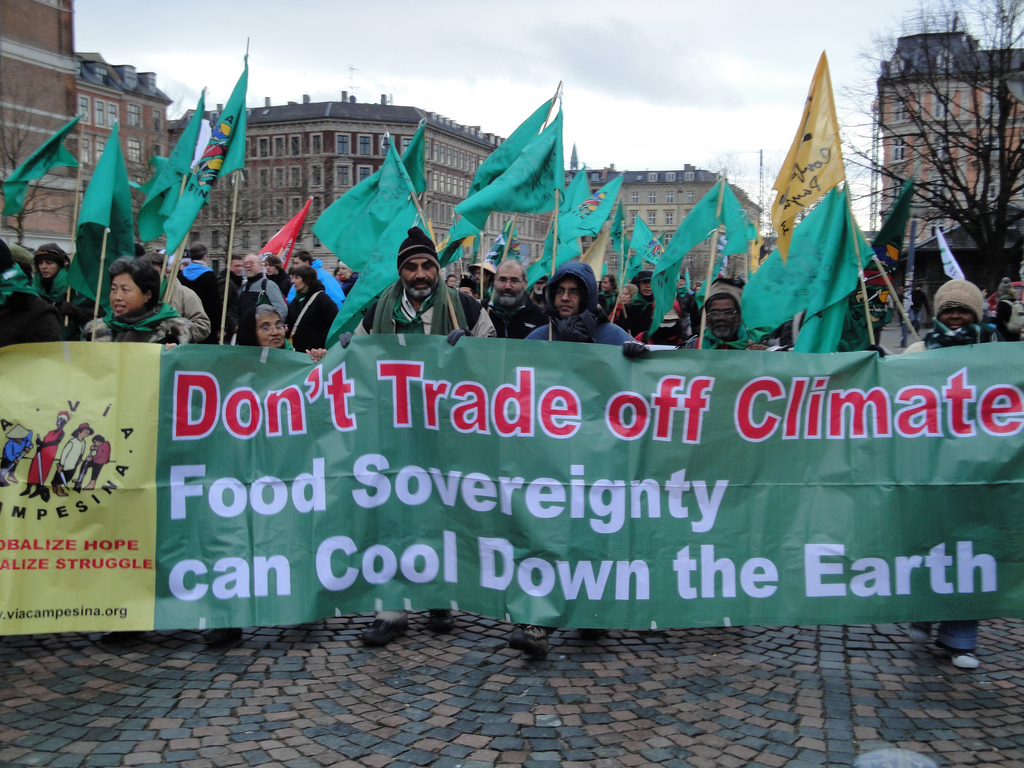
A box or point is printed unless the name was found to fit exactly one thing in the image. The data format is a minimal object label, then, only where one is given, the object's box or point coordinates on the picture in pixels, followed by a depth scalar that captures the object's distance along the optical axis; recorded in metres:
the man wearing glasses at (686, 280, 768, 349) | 5.56
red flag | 10.21
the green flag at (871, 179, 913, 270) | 6.00
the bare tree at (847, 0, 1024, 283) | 28.25
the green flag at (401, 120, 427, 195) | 6.41
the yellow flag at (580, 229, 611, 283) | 9.91
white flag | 7.66
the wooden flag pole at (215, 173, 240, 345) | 4.89
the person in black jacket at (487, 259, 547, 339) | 7.07
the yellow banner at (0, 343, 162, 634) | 4.25
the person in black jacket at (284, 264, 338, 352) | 7.88
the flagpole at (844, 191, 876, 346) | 4.95
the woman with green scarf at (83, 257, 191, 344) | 4.90
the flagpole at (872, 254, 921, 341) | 4.98
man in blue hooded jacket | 5.08
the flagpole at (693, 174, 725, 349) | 5.06
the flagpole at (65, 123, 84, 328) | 5.06
